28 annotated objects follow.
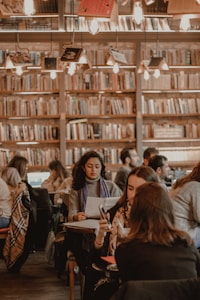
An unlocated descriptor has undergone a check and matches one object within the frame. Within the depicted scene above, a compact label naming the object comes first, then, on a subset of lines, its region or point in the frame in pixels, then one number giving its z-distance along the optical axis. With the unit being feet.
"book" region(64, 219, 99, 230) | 15.67
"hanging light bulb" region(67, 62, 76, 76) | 26.17
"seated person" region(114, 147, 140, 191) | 25.89
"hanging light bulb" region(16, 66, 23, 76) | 27.53
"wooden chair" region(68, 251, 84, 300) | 16.94
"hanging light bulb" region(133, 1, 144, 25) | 15.13
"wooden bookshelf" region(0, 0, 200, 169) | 32.22
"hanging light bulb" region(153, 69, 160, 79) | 29.26
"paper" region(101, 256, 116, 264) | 11.73
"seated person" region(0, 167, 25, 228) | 22.28
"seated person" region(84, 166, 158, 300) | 12.83
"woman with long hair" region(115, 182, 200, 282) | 9.53
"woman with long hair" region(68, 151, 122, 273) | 18.39
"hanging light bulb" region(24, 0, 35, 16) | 13.76
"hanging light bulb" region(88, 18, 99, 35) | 16.33
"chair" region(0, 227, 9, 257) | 21.99
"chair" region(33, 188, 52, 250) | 25.18
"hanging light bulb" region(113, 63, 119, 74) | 28.04
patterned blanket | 21.57
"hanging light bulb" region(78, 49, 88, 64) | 24.91
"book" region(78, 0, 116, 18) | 14.57
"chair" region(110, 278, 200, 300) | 7.01
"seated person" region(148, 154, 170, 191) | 21.31
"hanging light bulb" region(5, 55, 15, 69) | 27.09
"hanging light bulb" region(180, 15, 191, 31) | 14.80
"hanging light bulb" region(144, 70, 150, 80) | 28.91
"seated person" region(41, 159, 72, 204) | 28.02
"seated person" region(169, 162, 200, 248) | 14.96
